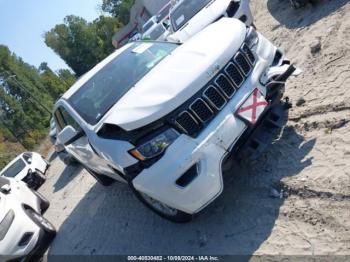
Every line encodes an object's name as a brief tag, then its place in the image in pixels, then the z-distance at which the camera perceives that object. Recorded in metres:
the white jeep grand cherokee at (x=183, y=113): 4.07
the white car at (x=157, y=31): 13.57
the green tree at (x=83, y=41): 56.22
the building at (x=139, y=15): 37.72
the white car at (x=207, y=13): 8.80
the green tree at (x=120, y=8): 57.38
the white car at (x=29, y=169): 12.34
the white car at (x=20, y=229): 6.30
